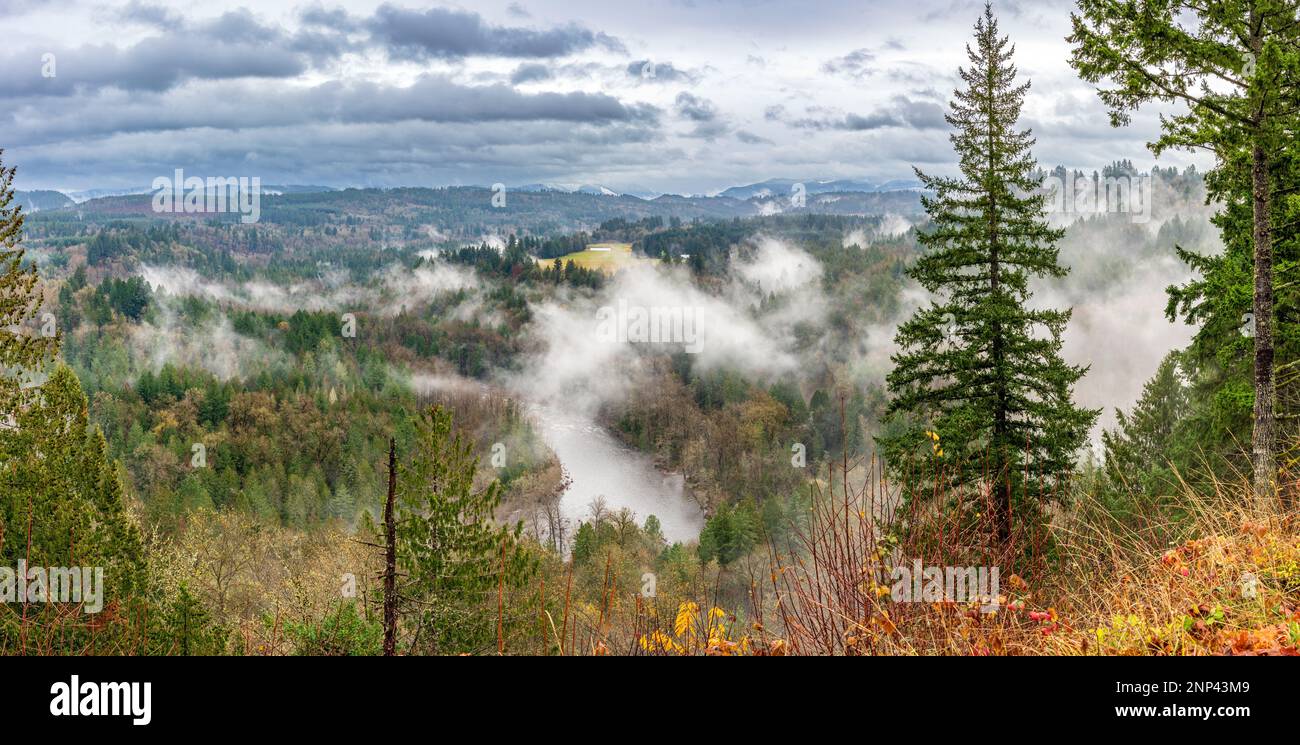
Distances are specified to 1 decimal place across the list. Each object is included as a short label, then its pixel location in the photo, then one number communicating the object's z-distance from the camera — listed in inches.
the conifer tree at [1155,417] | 1443.2
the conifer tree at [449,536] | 702.5
